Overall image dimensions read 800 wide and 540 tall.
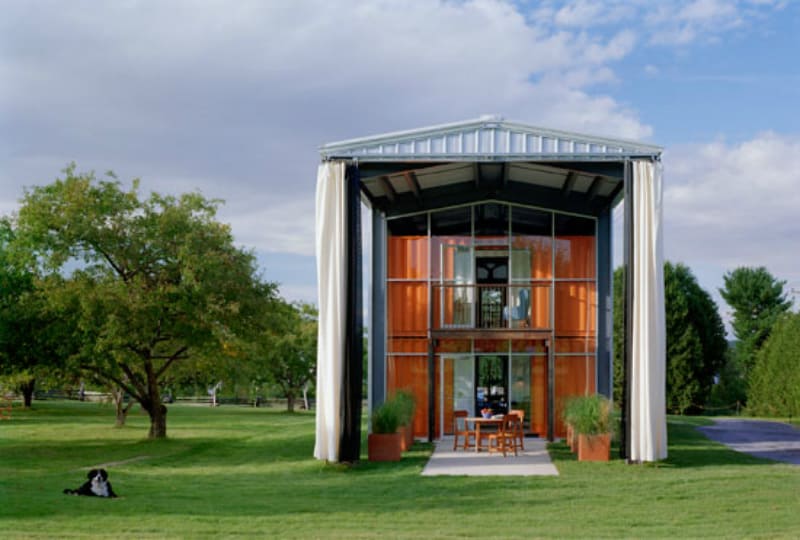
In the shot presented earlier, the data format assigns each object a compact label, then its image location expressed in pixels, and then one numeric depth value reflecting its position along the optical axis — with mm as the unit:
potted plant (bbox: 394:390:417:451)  18406
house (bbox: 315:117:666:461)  21906
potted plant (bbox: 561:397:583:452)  17672
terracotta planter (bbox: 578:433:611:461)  17175
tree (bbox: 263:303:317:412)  45312
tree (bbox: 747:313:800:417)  33375
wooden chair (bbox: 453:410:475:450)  19641
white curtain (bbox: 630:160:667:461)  16750
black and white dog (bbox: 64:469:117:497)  12783
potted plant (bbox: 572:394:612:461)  17188
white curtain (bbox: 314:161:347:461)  16875
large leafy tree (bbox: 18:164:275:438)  24156
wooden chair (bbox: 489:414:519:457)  18578
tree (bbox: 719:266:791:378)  53219
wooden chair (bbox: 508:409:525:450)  19334
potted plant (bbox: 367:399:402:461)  17750
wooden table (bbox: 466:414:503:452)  18406
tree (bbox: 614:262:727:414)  40062
